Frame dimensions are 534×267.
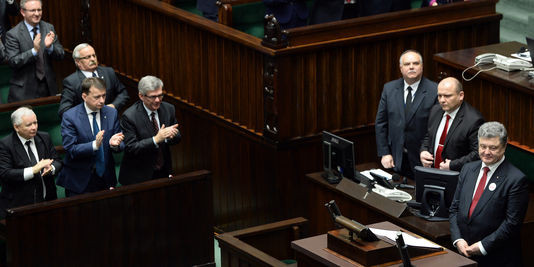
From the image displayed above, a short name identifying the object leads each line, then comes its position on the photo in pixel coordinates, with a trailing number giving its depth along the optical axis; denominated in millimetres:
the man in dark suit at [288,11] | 16344
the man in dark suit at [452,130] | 12875
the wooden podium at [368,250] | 9594
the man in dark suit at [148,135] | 13758
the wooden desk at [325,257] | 9711
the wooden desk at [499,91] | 13250
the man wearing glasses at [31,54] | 16359
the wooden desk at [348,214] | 12016
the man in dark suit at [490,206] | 11430
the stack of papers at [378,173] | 13523
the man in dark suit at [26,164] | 13297
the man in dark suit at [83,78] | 14812
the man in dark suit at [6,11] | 17611
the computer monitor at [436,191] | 12227
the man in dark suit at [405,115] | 13922
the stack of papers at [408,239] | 9875
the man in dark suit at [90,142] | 13617
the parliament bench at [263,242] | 12047
